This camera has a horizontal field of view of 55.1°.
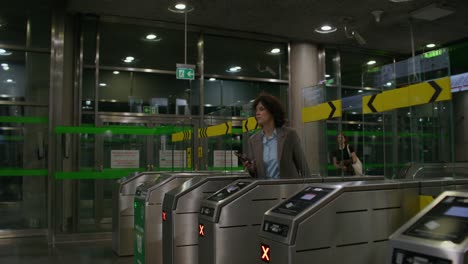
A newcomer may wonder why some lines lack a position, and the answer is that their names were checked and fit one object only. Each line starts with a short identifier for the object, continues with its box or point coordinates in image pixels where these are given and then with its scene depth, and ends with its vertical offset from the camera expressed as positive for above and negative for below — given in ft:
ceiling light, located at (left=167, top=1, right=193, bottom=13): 21.73 +7.29
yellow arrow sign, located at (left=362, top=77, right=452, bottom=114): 7.95 +1.11
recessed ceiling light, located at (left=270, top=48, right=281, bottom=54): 28.71 +6.60
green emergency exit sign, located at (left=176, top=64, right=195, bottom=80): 21.39 +3.98
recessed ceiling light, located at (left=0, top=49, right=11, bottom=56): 22.58 +5.27
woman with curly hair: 10.14 +0.15
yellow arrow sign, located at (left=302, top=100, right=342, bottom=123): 11.35 +1.13
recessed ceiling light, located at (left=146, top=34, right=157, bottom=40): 25.73 +6.83
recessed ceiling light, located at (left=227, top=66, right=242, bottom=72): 27.45 +5.27
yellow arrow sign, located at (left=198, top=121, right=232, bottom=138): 15.42 +0.92
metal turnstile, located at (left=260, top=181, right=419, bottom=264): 6.13 -0.98
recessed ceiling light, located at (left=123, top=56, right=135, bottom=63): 24.80 +5.36
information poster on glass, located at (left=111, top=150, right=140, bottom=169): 22.78 -0.16
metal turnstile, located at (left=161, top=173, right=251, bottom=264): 10.27 -1.44
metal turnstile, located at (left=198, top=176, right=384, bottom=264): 8.07 -1.15
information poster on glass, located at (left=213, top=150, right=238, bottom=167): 21.04 -0.16
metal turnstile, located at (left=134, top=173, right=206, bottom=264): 12.82 -1.82
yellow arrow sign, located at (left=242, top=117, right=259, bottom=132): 15.70 +1.08
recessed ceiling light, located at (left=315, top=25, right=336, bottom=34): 25.77 +7.25
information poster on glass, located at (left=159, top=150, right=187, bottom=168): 21.55 -0.14
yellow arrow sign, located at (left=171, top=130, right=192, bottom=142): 18.99 +0.86
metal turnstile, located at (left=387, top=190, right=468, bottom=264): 4.47 -0.88
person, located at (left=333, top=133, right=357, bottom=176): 15.56 -0.17
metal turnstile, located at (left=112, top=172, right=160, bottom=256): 17.39 -2.23
